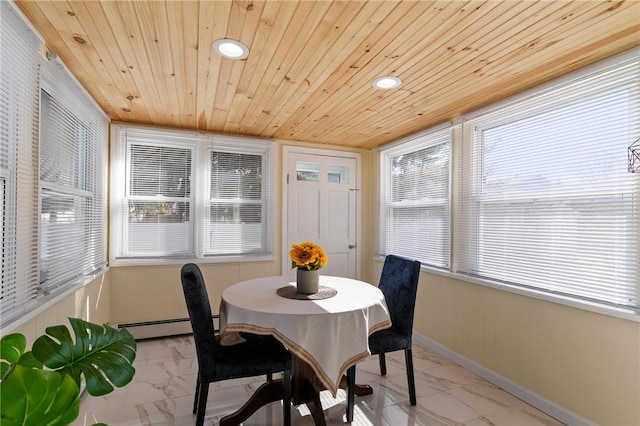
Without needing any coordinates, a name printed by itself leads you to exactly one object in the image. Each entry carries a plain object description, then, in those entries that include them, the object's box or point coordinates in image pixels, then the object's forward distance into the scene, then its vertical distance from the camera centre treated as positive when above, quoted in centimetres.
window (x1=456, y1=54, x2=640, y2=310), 190 +18
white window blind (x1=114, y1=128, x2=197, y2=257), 345 +22
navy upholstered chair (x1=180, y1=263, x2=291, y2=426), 181 -84
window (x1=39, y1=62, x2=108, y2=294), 198 +24
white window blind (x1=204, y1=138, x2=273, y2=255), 377 +21
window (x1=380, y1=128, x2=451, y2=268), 324 +19
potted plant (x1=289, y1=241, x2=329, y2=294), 215 -33
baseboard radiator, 343 -123
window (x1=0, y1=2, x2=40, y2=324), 151 +27
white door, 404 +12
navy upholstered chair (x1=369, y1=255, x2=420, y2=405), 226 -71
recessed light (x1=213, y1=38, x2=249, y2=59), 177 +95
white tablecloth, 174 -61
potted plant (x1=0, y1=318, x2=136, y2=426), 78 -47
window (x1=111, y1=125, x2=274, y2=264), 344 +20
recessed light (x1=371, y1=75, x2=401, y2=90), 225 +96
